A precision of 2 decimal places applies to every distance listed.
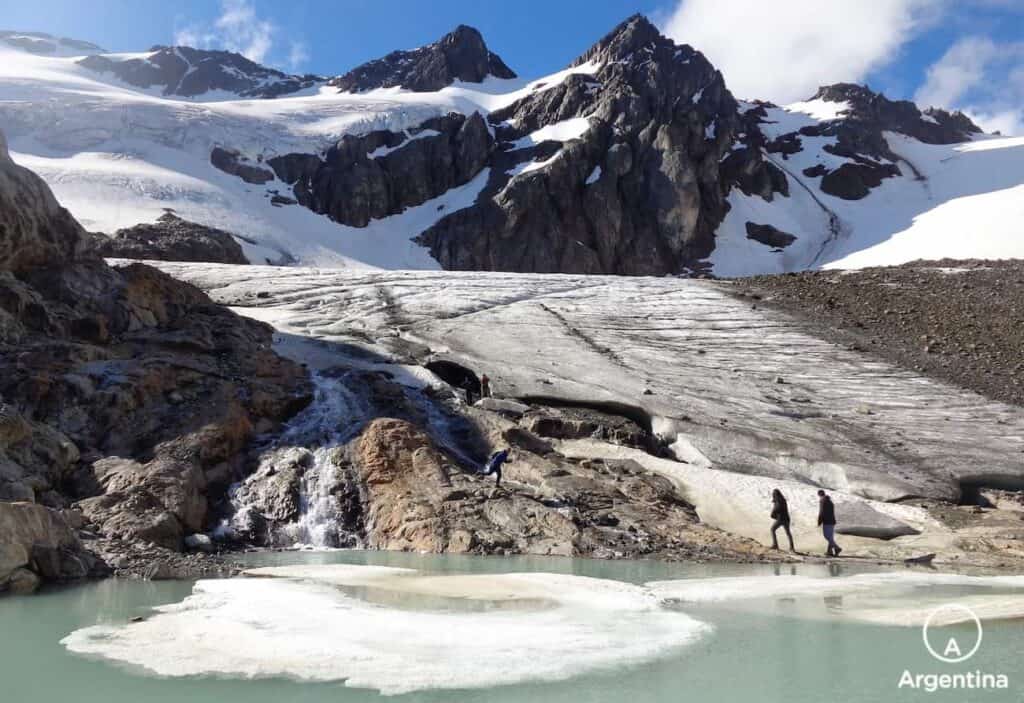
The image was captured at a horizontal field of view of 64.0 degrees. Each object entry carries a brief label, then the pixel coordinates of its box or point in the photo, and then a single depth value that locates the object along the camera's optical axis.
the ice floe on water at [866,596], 9.01
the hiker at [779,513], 14.87
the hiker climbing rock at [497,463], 16.44
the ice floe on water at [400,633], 6.85
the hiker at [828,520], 14.71
